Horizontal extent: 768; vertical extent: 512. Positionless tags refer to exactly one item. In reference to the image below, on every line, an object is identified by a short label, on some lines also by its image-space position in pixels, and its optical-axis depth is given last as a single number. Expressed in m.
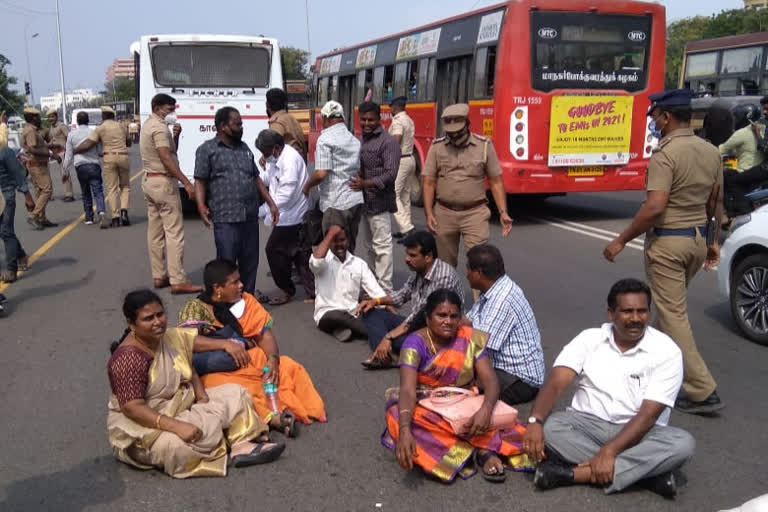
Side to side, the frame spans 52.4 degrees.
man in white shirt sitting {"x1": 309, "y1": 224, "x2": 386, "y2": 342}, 6.08
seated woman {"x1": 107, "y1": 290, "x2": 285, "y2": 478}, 3.74
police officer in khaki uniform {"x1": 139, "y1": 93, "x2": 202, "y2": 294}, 7.66
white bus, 12.45
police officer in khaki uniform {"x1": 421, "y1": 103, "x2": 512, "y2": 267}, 5.86
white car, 5.86
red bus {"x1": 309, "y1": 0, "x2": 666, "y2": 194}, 11.23
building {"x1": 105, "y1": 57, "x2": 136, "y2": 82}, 137.02
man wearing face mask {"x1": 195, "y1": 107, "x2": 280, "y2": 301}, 6.40
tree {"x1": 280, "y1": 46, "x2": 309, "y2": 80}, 79.56
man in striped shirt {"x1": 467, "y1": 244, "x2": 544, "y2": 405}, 4.45
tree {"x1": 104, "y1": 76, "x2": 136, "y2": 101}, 95.12
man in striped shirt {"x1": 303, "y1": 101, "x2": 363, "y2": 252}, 6.76
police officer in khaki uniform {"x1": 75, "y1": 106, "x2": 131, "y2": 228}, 11.97
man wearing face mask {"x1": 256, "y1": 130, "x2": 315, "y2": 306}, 6.99
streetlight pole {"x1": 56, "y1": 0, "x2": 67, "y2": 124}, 53.26
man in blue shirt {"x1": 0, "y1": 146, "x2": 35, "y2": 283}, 8.22
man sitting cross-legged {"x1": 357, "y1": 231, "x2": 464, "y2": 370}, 5.11
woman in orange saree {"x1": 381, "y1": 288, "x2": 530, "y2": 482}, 3.69
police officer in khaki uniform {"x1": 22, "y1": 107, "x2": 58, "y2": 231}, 12.21
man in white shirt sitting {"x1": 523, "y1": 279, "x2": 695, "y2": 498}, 3.52
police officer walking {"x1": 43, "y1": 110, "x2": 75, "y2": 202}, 14.82
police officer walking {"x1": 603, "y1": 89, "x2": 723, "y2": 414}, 4.35
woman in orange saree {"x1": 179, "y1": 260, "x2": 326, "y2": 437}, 4.41
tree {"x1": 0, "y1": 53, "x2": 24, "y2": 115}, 59.25
